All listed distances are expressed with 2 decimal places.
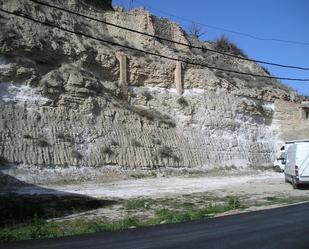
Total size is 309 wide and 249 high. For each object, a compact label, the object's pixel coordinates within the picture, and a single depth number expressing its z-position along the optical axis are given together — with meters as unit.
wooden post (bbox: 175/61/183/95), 31.63
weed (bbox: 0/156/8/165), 20.61
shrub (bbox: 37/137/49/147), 22.31
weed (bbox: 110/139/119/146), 25.15
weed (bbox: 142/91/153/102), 29.97
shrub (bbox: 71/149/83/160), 23.15
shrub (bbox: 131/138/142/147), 25.97
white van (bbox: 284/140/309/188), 18.27
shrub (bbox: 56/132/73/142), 23.36
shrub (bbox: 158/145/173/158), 26.73
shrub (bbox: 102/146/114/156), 24.42
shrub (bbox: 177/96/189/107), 30.85
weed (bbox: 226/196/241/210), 13.67
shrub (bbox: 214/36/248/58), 45.35
